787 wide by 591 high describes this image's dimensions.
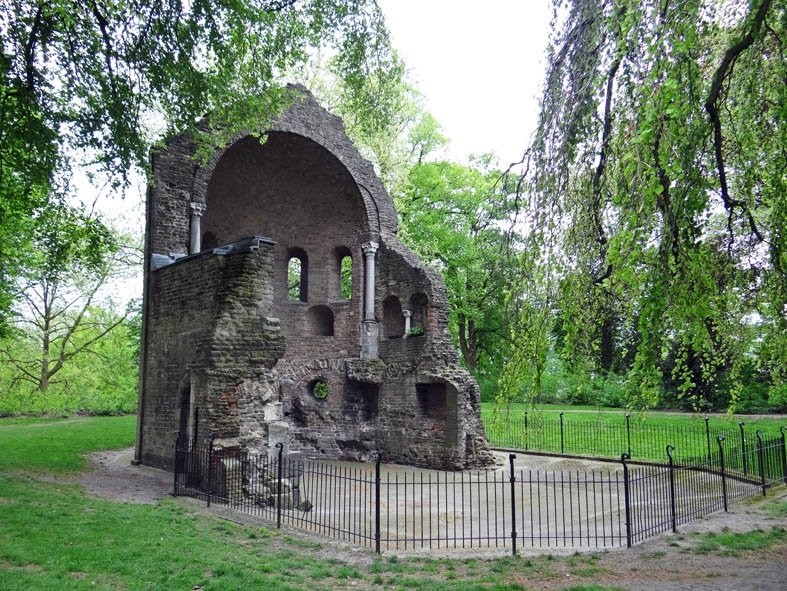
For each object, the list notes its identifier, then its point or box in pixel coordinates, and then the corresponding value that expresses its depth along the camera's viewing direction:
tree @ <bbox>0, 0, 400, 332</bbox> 10.06
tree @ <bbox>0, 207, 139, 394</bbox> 31.70
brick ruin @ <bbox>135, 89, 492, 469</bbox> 12.66
